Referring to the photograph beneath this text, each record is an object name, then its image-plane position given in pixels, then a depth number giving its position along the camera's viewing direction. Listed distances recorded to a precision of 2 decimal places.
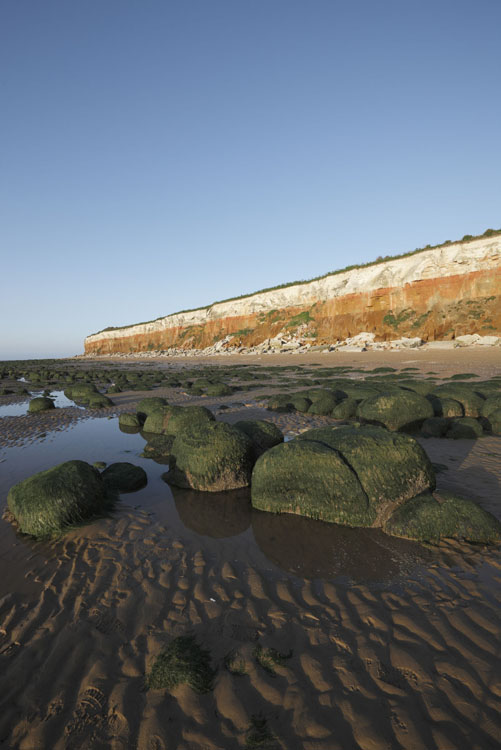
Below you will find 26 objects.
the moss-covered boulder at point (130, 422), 12.81
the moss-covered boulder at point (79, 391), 19.82
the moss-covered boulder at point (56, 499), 5.45
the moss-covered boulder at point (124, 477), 7.08
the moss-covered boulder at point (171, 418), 10.82
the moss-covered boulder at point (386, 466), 5.49
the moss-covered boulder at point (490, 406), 10.61
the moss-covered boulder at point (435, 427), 9.77
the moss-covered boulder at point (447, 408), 11.15
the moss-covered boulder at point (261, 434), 8.34
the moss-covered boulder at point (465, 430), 9.55
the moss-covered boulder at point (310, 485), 5.50
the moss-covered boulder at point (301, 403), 14.08
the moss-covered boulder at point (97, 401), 16.88
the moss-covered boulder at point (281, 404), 14.14
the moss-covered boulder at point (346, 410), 12.41
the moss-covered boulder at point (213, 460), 6.98
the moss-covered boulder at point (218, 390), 19.17
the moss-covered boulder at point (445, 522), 4.84
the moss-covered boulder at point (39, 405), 16.03
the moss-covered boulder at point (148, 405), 13.59
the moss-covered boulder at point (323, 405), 13.32
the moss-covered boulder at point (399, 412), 10.30
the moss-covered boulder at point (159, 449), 9.05
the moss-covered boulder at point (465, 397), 11.38
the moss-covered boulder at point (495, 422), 9.92
